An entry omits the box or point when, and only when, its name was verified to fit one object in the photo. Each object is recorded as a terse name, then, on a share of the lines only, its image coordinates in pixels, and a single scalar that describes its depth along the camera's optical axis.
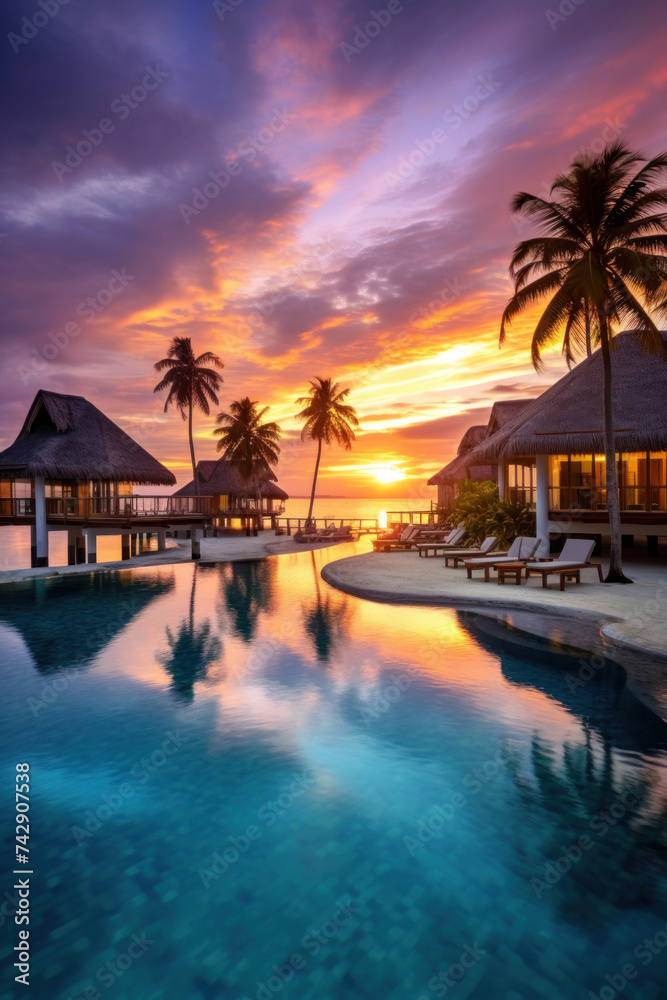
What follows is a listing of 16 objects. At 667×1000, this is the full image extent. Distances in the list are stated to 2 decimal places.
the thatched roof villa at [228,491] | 41.56
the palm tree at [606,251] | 11.52
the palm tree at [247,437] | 37.75
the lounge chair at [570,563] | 12.30
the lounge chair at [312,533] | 30.59
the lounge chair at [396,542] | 23.66
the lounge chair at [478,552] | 16.00
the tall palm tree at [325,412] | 35.97
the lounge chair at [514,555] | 13.79
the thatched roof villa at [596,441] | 16.19
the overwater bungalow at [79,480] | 21.41
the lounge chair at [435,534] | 23.81
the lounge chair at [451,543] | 19.30
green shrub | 18.72
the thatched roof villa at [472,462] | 25.92
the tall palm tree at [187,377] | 36.03
